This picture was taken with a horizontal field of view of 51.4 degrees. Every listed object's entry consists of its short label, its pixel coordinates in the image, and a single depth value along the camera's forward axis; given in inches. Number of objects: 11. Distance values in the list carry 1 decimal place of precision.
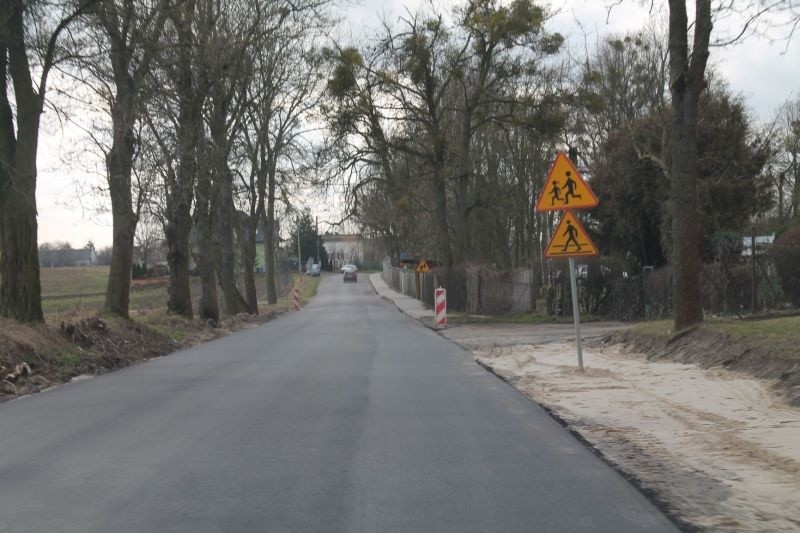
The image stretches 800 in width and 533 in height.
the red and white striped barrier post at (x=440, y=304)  1072.8
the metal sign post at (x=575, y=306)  489.7
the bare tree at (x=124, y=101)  742.5
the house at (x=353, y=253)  4997.5
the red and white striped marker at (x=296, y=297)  1926.7
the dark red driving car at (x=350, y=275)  3848.9
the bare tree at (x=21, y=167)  644.1
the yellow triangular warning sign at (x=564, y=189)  486.6
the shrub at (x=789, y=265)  858.1
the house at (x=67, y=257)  4516.2
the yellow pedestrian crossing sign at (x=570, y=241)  496.4
